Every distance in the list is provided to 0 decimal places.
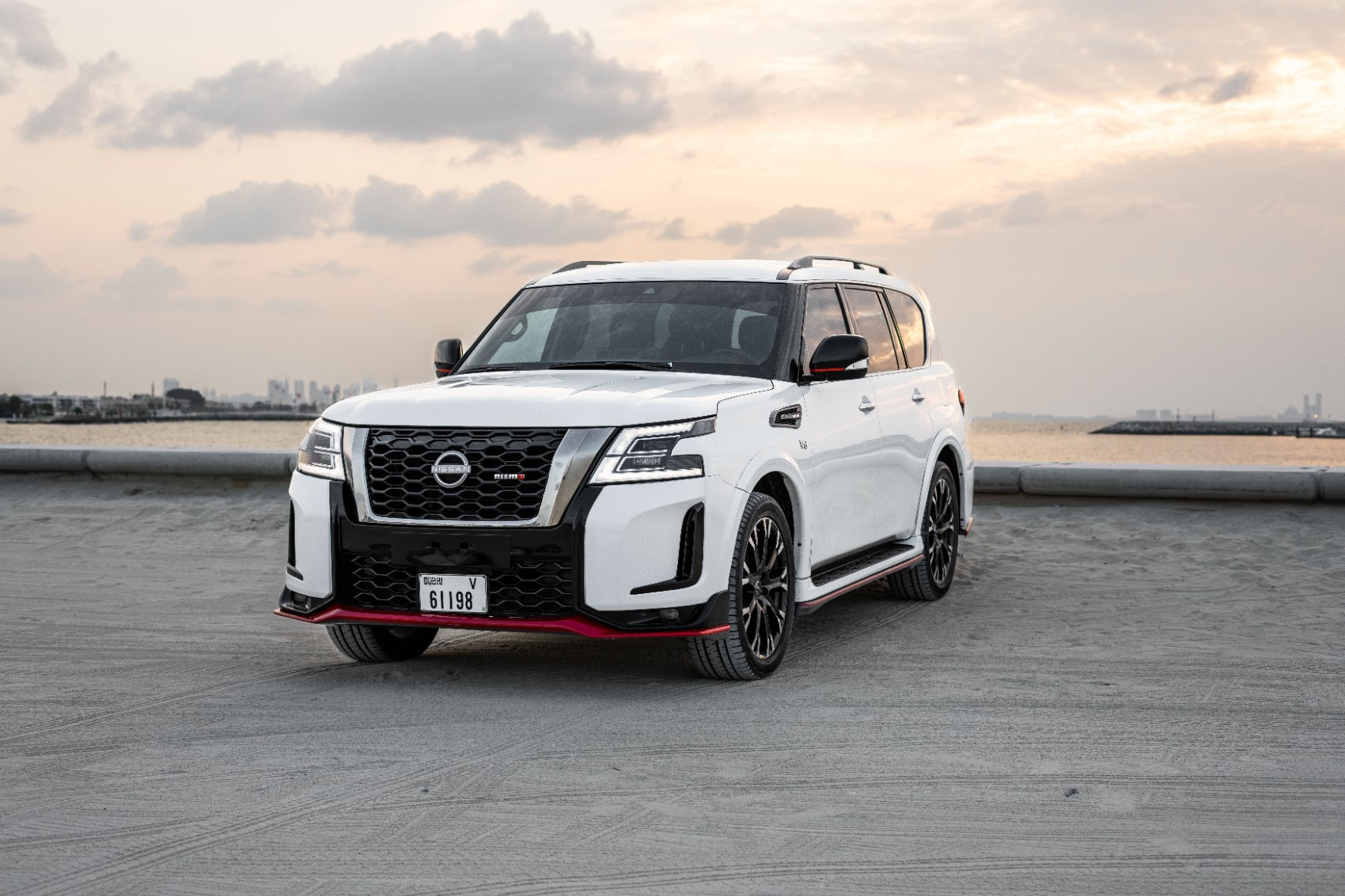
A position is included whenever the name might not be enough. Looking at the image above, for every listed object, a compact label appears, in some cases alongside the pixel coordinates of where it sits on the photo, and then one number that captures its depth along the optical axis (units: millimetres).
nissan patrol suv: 6195
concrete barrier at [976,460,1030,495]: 13195
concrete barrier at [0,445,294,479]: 14844
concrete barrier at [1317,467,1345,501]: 12235
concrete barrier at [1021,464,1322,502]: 12406
